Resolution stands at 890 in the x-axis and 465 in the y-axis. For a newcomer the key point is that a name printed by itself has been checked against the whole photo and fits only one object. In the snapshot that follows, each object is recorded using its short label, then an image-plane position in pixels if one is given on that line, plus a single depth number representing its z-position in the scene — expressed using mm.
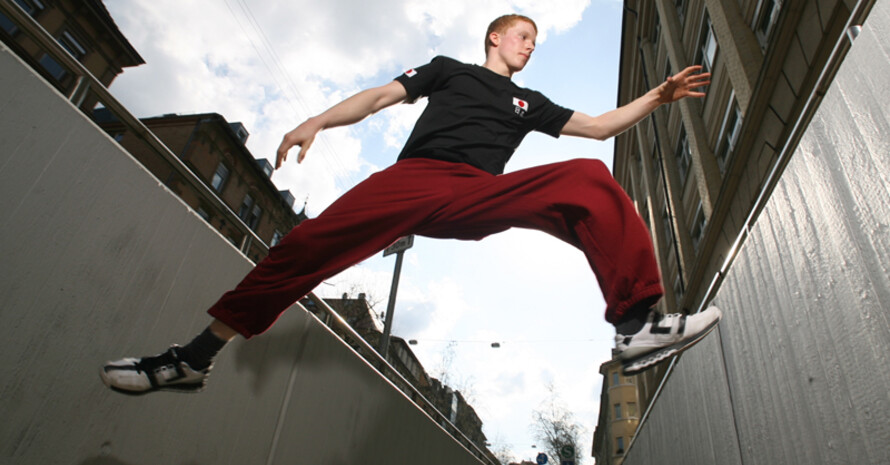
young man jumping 1857
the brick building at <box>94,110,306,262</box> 25344
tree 41562
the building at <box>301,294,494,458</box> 26234
